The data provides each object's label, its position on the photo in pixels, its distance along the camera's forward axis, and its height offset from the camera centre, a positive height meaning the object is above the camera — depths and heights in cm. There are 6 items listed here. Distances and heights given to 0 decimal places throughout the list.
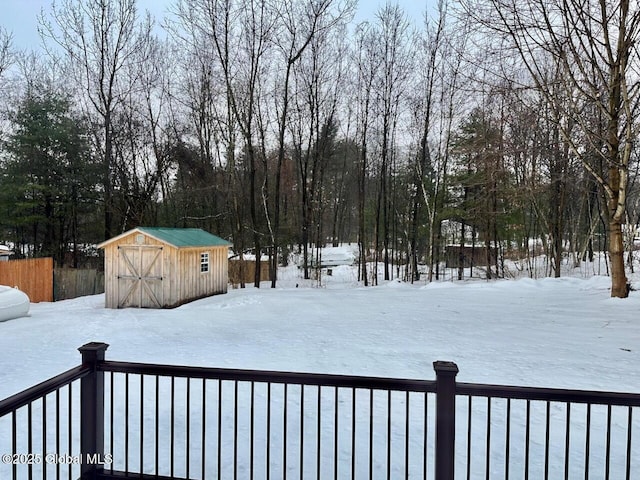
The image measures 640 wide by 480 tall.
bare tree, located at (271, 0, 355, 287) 1461 +790
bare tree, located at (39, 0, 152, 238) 1522 +756
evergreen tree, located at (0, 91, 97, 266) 1661 +261
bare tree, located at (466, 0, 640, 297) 729 +369
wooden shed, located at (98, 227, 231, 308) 1027 -93
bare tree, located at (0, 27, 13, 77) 1575 +755
